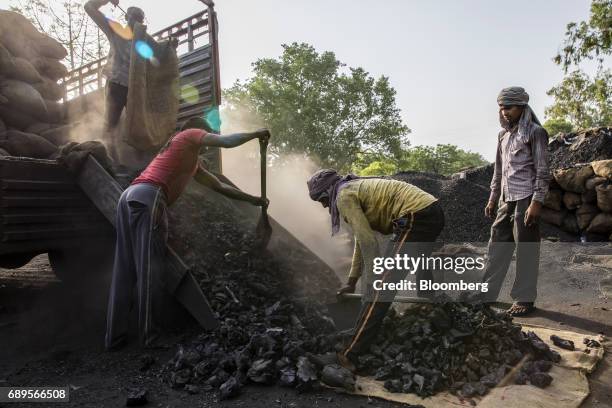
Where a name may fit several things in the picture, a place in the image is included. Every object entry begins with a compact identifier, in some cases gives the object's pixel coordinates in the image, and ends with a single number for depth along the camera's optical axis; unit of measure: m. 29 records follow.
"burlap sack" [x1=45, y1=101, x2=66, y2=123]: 6.11
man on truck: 4.58
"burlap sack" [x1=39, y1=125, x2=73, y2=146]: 5.47
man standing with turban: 3.38
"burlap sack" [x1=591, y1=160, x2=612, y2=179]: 6.41
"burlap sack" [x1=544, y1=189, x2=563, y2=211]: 7.07
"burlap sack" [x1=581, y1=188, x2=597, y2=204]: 6.61
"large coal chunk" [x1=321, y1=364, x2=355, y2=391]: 2.29
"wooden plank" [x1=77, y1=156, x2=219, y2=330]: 3.03
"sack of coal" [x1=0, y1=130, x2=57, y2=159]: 4.87
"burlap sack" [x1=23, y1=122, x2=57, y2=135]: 5.56
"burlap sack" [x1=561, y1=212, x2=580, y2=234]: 6.82
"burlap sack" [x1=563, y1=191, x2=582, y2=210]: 6.82
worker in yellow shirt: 2.56
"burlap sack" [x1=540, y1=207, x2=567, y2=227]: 7.02
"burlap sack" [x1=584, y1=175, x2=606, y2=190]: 6.46
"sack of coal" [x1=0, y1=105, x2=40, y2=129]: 5.34
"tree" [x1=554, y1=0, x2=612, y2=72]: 16.56
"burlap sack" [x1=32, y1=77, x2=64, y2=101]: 6.22
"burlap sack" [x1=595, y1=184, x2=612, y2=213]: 6.27
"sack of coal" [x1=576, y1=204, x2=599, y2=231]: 6.63
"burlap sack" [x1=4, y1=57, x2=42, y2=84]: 5.68
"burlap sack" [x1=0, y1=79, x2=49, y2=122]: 5.39
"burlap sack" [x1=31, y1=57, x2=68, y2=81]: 6.46
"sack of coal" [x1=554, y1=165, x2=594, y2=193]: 6.70
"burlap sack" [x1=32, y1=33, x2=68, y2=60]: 6.54
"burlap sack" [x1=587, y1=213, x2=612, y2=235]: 6.39
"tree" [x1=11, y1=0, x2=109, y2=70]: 15.97
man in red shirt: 2.94
